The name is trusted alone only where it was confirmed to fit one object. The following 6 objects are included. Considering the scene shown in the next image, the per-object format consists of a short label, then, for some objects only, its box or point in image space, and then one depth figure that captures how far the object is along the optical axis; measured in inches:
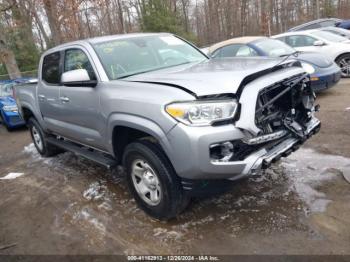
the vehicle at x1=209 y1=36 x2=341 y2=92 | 314.3
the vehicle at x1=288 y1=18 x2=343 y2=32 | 648.4
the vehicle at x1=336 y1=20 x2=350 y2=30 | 659.8
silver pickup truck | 115.7
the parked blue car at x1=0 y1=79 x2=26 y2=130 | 374.3
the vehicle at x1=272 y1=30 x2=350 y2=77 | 382.3
